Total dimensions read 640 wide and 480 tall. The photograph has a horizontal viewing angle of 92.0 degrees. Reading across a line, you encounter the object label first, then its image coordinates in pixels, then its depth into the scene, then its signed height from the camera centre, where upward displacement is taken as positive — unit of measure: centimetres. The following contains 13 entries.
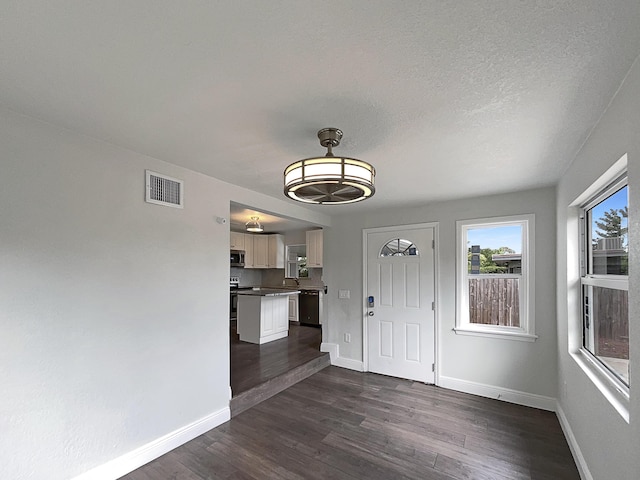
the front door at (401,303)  411 -81
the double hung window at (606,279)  182 -23
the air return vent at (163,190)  250 +47
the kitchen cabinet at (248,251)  776 -15
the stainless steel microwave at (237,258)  732 -31
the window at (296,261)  792 -41
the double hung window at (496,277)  349 -39
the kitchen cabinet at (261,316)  556 -131
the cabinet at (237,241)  735 +10
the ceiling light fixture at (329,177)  169 +38
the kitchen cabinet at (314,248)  711 -7
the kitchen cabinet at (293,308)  761 -156
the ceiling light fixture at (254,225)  604 +40
